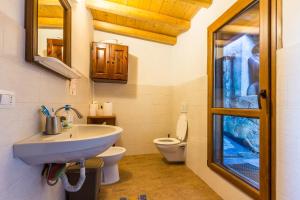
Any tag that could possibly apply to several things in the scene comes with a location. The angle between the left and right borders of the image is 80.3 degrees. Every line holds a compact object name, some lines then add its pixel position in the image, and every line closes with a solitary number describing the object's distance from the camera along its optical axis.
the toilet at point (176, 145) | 2.77
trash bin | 1.66
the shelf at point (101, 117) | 2.75
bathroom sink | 0.88
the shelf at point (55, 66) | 1.02
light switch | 0.76
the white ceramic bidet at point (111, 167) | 2.12
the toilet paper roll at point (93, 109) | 2.80
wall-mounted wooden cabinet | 2.93
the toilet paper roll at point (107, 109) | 2.95
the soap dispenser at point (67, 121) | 1.36
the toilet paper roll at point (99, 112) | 2.91
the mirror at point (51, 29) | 1.16
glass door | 1.36
